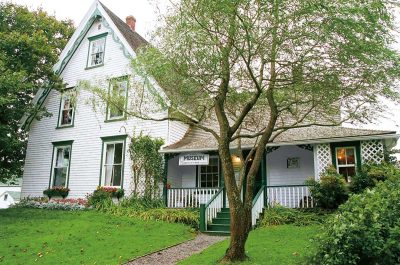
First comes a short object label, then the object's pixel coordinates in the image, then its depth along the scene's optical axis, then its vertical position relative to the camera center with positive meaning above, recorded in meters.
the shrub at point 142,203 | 14.69 -0.19
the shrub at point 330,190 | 12.12 +0.39
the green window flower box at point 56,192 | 17.58 +0.22
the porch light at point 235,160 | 16.83 +1.82
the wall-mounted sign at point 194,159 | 15.03 +1.66
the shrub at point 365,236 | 4.84 -0.45
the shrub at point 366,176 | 11.61 +0.84
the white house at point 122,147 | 13.57 +2.19
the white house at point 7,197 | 38.75 -0.17
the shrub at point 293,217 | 11.88 -0.51
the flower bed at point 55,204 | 16.08 -0.34
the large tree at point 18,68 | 15.67 +6.14
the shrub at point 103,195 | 15.82 +0.09
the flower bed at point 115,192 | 15.91 +0.24
